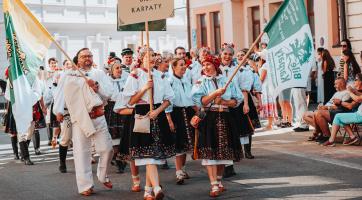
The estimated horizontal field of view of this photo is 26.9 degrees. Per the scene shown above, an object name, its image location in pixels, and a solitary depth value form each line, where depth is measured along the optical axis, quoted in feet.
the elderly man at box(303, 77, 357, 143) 44.88
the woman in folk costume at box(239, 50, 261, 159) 38.45
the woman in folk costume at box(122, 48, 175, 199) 29.86
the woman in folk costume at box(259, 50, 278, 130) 56.80
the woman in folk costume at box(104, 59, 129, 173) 38.92
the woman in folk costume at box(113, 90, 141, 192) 31.60
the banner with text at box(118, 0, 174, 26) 30.58
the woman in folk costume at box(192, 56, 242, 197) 30.60
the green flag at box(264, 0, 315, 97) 30.48
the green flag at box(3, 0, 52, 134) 33.12
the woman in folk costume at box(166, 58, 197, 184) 34.14
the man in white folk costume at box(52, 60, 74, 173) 34.58
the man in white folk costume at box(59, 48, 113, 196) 32.30
